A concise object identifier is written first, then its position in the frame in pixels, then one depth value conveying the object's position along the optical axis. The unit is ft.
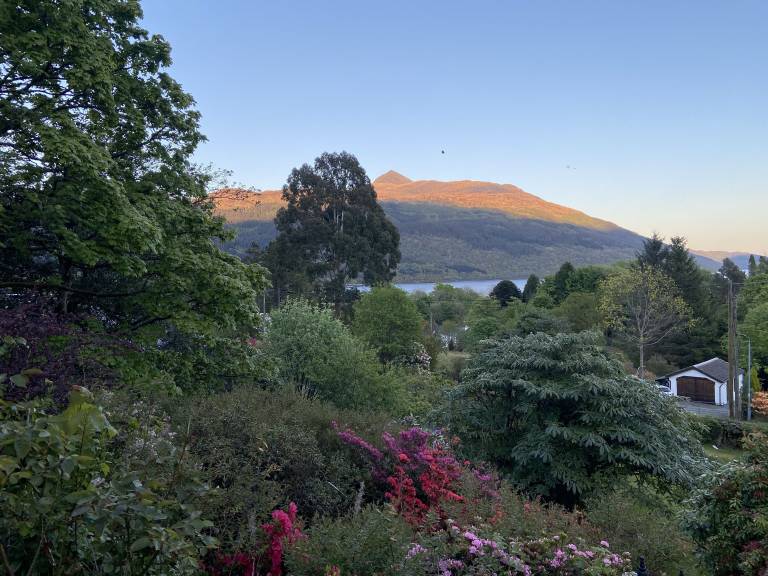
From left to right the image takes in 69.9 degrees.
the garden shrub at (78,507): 6.63
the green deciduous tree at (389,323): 88.99
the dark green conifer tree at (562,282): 173.46
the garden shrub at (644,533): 21.62
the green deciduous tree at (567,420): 29.81
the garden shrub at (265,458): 15.35
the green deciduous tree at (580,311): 130.41
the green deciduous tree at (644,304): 122.52
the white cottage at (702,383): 115.75
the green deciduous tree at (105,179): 28.25
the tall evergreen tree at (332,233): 131.75
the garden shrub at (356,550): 12.29
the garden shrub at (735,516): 15.83
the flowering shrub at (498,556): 12.53
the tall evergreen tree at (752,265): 213.87
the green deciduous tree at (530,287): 193.31
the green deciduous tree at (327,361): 49.55
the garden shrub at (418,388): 53.45
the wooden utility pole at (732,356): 87.10
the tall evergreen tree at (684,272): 143.13
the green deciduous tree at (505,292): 189.37
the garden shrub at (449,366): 99.47
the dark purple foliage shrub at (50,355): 17.56
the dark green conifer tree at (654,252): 150.92
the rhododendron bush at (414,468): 19.93
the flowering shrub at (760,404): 85.78
